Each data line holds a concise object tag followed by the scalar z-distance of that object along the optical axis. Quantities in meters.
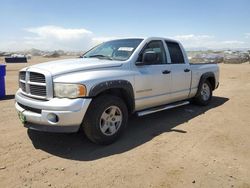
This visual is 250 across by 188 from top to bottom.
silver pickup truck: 3.02
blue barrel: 6.77
